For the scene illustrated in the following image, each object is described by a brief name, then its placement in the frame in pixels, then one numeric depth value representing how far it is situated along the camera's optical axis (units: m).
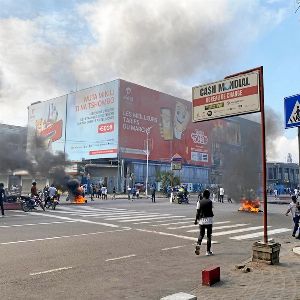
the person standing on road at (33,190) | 23.04
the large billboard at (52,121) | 78.88
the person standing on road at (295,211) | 11.99
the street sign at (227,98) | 8.20
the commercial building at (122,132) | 67.19
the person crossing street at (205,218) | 9.06
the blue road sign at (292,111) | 7.25
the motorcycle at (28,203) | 21.50
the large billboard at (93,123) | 67.50
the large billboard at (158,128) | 68.19
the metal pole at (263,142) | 7.77
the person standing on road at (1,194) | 18.14
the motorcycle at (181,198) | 33.50
